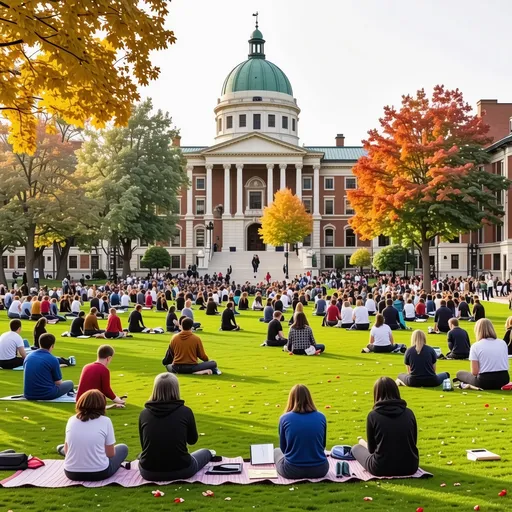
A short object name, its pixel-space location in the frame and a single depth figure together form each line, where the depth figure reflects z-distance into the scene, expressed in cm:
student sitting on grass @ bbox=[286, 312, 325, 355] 1885
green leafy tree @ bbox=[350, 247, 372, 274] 8000
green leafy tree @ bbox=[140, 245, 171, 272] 7550
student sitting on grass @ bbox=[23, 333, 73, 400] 1242
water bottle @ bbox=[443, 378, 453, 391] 1333
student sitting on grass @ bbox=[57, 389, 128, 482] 784
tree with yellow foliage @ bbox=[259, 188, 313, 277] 7714
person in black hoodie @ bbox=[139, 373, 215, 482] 791
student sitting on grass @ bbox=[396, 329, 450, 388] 1357
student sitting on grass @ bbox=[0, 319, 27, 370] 1604
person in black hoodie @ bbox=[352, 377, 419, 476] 785
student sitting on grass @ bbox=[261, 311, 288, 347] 2086
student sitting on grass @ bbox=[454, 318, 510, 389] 1286
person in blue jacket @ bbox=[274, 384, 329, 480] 786
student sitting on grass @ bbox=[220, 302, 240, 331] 2617
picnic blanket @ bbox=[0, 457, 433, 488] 783
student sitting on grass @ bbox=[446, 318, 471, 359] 1733
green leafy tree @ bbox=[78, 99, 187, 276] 5847
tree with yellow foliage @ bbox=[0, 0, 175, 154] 873
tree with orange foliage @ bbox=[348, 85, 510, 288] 4297
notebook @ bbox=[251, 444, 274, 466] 835
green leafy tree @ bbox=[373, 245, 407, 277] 6725
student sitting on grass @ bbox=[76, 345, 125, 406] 1091
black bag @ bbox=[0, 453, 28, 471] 834
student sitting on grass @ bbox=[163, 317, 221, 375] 1534
